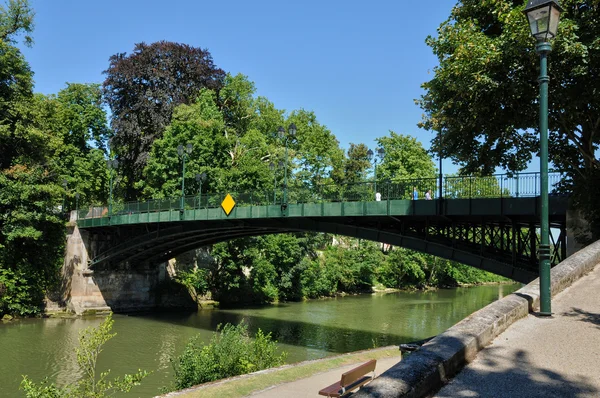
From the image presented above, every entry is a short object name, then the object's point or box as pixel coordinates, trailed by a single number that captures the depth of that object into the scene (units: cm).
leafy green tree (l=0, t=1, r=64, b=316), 2658
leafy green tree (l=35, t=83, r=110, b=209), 3938
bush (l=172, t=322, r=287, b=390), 1186
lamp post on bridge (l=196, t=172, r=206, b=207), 2619
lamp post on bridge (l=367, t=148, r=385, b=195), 2121
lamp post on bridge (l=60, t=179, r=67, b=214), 3117
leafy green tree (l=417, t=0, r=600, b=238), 1398
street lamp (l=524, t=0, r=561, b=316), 709
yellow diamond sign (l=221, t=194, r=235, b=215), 2448
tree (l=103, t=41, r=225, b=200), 3809
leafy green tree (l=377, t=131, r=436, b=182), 4778
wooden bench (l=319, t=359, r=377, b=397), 859
